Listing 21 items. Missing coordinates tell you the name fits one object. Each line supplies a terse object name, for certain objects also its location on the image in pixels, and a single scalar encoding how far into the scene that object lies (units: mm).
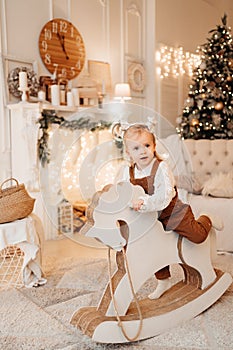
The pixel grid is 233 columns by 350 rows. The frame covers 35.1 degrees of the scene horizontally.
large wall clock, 4082
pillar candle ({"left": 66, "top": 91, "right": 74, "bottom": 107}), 4078
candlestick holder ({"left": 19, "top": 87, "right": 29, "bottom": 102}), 3537
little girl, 1871
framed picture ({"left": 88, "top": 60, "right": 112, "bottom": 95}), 4578
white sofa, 3401
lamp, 4562
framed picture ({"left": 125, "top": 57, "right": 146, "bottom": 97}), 5062
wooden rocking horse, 1831
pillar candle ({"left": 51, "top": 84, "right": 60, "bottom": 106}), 3902
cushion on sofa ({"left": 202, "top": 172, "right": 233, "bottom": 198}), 3579
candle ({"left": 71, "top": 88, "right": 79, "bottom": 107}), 4156
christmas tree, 4852
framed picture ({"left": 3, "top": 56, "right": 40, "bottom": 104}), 3723
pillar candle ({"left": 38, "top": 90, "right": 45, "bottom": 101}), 3820
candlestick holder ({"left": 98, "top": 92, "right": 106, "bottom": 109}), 4531
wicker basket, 2590
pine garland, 3686
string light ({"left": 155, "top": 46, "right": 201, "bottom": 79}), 5442
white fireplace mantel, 3639
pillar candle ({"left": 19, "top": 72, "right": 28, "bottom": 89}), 3480
